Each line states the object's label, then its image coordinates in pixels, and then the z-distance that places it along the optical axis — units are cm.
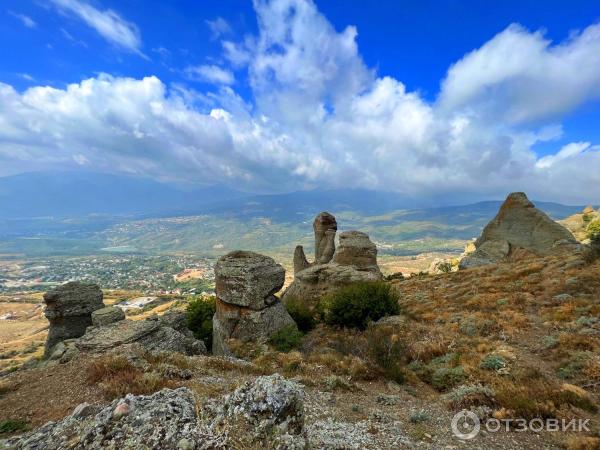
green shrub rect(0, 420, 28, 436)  651
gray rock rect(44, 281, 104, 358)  2134
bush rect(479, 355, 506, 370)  1072
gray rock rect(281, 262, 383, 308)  2600
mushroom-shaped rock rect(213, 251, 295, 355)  1848
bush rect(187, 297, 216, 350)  2053
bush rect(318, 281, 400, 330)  1897
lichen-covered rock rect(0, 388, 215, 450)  413
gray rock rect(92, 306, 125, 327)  1941
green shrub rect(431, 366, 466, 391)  1038
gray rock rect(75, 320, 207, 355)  1263
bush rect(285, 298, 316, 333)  2033
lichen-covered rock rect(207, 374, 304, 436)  460
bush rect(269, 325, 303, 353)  1630
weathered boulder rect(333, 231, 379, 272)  3011
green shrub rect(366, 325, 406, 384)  1121
